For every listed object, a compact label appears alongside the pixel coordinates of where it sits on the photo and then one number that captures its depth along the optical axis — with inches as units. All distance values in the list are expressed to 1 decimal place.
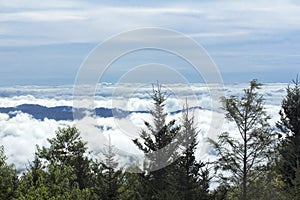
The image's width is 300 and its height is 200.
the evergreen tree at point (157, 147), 1862.7
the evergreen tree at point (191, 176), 1537.9
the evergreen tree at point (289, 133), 2070.6
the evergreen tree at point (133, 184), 1846.7
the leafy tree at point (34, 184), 1736.0
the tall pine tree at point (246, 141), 2055.9
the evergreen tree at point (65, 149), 2458.4
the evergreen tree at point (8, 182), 1774.1
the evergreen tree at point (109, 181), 1704.0
